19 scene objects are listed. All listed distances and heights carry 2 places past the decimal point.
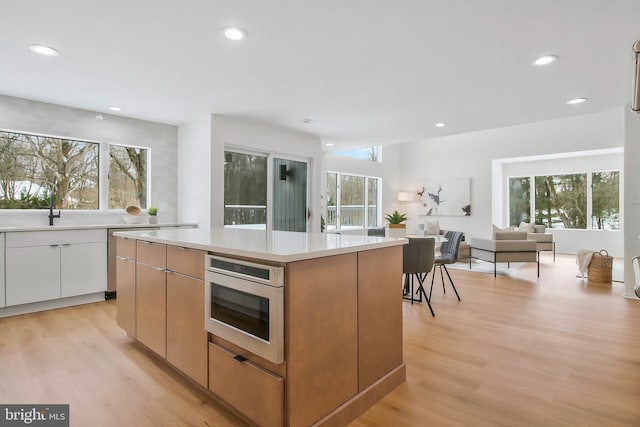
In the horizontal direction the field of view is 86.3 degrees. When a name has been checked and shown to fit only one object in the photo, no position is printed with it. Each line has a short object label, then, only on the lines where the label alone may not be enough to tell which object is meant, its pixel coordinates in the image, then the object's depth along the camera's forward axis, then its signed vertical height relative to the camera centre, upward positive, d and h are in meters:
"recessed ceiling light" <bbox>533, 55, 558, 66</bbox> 2.82 +1.26
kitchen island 1.53 -0.64
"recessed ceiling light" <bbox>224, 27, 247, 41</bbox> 2.39 +1.26
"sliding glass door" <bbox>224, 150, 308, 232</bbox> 4.91 +0.28
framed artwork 9.31 +0.36
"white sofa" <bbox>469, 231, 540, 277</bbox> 5.71 -0.69
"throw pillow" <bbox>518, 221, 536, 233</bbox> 7.46 -0.40
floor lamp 10.15 +0.38
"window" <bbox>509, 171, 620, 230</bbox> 7.84 +0.23
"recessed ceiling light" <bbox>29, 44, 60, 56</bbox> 2.62 +1.26
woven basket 5.13 -0.89
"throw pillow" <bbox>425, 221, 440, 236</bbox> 8.66 -0.47
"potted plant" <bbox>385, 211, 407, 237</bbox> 4.79 -0.29
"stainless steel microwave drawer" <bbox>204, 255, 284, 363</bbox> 1.49 -0.46
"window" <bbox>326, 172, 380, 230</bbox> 8.66 +0.23
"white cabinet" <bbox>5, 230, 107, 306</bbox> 3.46 -0.60
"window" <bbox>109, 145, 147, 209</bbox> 4.67 +0.46
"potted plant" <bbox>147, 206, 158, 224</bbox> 4.68 -0.06
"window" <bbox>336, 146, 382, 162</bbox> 9.05 +1.55
